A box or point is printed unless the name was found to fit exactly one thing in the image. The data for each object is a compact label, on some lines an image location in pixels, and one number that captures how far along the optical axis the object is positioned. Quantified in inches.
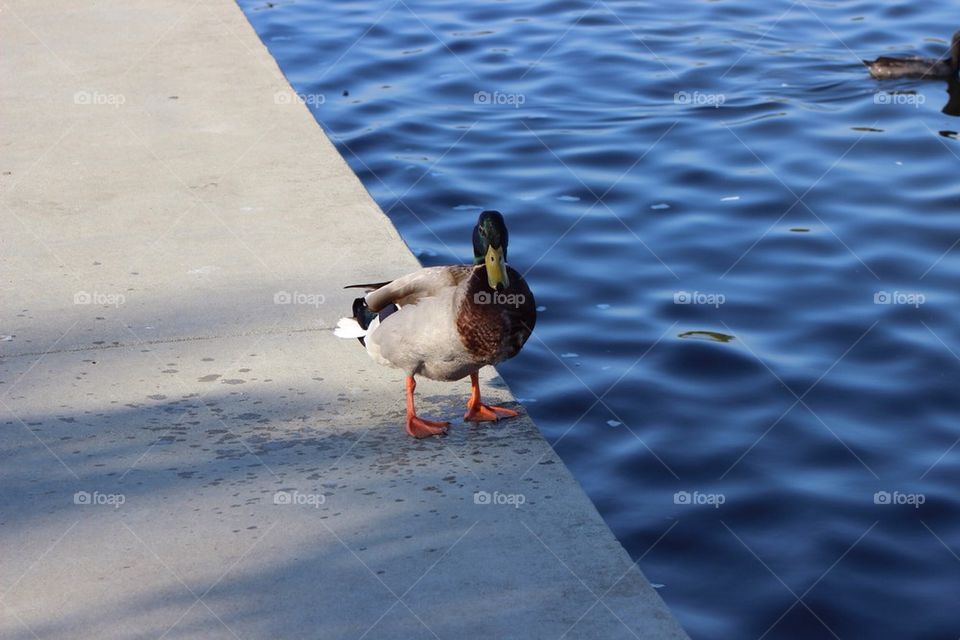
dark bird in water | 413.4
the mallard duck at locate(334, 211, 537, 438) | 178.2
